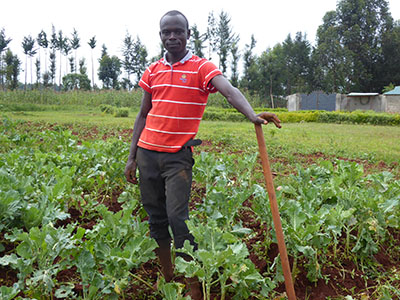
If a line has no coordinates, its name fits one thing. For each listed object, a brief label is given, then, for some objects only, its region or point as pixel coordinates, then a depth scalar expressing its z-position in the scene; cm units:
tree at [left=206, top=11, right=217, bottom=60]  4510
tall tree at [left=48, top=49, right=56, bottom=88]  4922
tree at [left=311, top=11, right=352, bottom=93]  4197
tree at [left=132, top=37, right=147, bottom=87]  4591
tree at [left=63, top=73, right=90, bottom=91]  4438
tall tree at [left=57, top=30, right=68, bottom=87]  4572
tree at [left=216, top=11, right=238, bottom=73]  4536
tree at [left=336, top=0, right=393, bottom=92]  4338
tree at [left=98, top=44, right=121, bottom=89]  5291
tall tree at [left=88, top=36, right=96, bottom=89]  4534
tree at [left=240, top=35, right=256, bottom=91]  4316
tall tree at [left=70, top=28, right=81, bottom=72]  4519
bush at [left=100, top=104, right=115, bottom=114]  1950
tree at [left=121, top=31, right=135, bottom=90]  4800
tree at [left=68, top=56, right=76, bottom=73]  5042
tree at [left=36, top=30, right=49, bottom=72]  4606
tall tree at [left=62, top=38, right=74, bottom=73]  4625
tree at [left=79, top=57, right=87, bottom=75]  4956
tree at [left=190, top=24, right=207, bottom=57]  4153
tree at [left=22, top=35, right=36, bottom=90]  4716
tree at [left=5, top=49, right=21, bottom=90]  4315
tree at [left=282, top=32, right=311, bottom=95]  4753
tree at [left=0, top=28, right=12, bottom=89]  4091
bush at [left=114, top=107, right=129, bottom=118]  1741
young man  219
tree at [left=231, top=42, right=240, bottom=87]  4319
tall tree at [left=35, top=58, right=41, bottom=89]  5219
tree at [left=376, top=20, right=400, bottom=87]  4294
